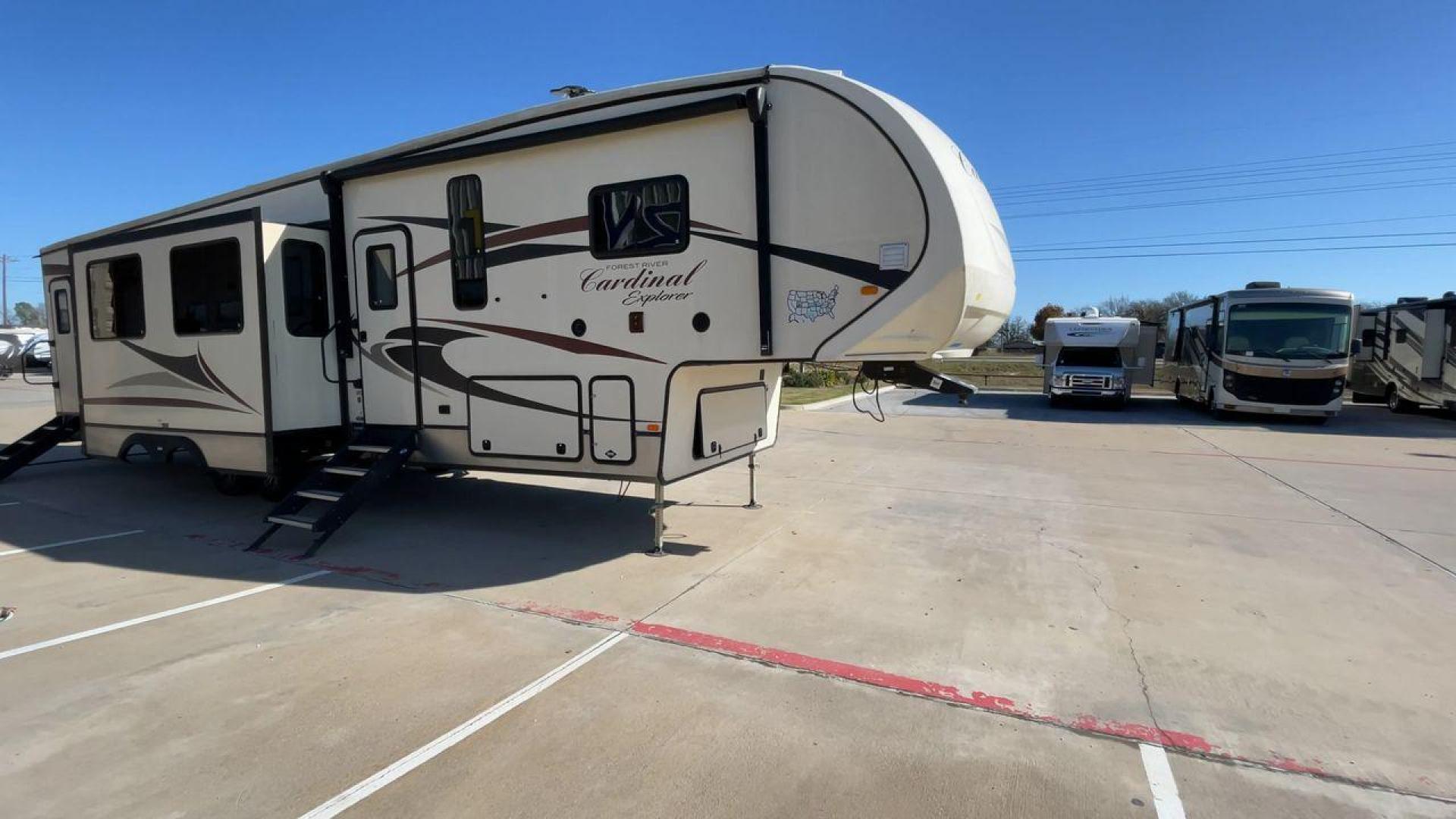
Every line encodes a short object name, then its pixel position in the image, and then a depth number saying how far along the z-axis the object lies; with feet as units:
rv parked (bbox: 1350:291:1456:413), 53.67
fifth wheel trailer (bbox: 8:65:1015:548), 15.70
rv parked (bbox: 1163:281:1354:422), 48.52
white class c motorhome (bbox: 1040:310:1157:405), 59.00
